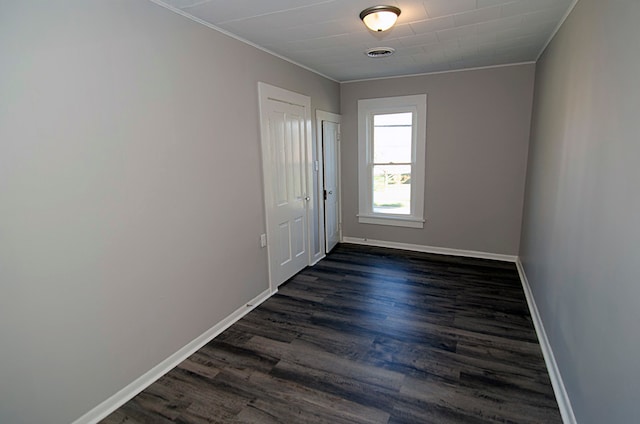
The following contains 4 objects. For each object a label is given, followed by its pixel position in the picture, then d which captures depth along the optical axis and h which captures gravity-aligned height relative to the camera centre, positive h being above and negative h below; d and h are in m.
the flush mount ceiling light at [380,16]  2.30 +0.91
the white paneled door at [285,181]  3.41 -0.31
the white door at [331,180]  4.69 -0.41
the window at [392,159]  4.72 -0.13
